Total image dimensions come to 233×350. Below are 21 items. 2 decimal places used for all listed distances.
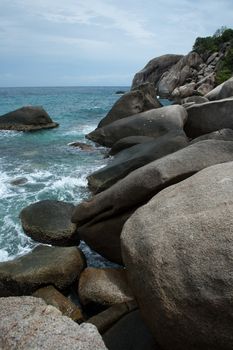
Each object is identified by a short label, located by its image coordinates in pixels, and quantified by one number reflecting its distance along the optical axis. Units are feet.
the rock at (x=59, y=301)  17.57
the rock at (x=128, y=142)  40.05
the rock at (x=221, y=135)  29.22
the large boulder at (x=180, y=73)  146.82
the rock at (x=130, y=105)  57.57
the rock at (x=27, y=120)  73.46
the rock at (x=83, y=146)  50.96
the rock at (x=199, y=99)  58.65
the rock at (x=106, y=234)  19.49
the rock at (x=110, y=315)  15.72
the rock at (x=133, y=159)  29.35
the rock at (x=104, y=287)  17.54
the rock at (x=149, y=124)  44.98
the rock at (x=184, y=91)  126.99
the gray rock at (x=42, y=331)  9.06
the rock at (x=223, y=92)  50.01
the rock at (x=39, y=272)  18.78
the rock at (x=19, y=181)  36.52
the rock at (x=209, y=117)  40.55
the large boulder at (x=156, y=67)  172.45
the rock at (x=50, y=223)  24.23
